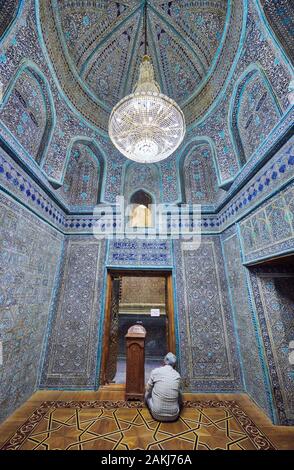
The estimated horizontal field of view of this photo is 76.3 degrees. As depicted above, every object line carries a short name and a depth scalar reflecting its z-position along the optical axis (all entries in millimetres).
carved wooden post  2752
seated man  2176
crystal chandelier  1957
